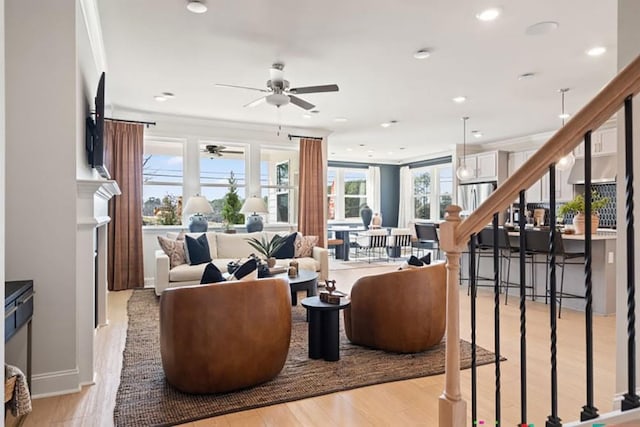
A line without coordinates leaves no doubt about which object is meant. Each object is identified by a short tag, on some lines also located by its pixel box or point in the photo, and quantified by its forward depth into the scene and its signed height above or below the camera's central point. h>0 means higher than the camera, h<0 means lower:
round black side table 3.07 -0.93
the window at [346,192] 11.45 +0.51
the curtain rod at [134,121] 6.00 +1.35
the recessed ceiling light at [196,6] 2.96 +1.52
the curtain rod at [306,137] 7.26 +1.34
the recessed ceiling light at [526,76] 4.44 +1.50
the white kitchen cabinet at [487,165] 8.34 +0.95
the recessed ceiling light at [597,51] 3.70 +1.49
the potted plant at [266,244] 4.54 -0.47
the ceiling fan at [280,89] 4.03 +1.23
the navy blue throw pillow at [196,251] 5.38 -0.56
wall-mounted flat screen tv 3.15 +0.61
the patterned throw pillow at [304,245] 6.01 -0.54
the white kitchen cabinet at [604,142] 6.41 +1.11
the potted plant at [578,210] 4.63 +0.00
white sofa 5.12 -0.68
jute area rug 2.31 -1.16
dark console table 1.96 -0.52
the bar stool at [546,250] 4.47 -0.46
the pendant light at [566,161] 5.03 +0.63
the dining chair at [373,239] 8.94 -0.66
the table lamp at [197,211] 6.06 -0.02
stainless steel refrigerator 8.41 +0.36
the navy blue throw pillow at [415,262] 3.37 -0.44
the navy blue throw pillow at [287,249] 5.82 -0.58
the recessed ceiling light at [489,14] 3.02 +1.50
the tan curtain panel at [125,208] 5.96 +0.02
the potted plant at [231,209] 6.63 +0.01
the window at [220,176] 7.02 +0.60
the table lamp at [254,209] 6.29 +0.01
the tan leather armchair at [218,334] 2.40 -0.76
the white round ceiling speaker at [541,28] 3.22 +1.49
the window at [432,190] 10.23 +0.53
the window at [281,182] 7.54 +0.53
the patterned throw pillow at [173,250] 5.34 -0.54
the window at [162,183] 6.62 +0.44
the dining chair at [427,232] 6.55 -0.38
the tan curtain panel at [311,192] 7.32 +0.33
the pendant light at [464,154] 7.02 +1.24
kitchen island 4.43 -0.78
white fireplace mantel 2.68 -0.43
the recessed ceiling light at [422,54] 3.83 +1.51
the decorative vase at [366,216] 10.90 -0.17
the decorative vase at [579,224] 4.76 -0.17
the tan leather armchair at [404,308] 3.12 -0.78
